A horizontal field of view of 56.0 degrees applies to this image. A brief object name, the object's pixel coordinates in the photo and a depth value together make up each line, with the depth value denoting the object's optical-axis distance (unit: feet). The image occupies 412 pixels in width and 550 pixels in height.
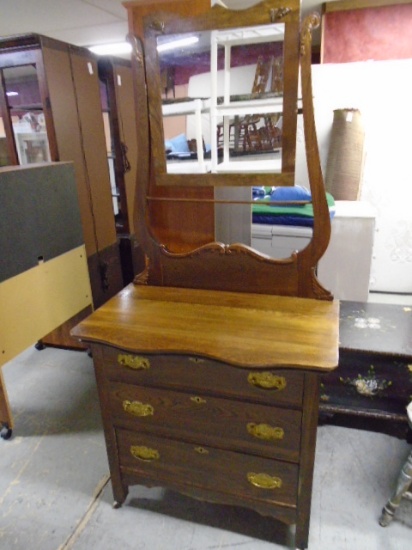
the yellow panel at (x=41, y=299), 5.77
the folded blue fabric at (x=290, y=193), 5.91
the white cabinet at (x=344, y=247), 7.17
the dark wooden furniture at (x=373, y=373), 5.30
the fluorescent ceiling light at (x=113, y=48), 14.97
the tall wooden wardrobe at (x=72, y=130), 6.80
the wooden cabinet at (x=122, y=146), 8.89
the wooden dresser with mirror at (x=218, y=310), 3.74
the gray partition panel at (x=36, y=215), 5.57
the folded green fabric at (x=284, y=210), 6.82
